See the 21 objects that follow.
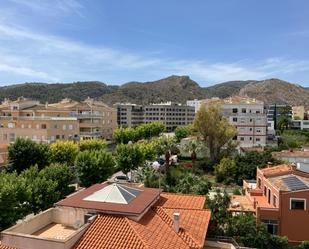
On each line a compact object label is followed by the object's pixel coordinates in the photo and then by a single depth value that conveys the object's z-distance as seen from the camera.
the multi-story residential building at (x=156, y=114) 100.70
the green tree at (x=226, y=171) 34.36
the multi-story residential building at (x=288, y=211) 19.27
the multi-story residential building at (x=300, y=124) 94.48
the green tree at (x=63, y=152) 33.73
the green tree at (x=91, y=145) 38.83
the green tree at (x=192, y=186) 22.72
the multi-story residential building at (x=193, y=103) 128.75
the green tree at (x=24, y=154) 30.22
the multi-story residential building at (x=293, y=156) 36.84
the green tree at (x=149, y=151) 38.41
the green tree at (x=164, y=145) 37.75
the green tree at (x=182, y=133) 70.02
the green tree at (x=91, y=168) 26.86
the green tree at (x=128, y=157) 33.13
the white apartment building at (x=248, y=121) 53.11
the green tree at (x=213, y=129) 43.19
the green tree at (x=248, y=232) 16.78
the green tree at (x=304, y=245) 17.22
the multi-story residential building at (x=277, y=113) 101.79
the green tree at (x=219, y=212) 17.36
